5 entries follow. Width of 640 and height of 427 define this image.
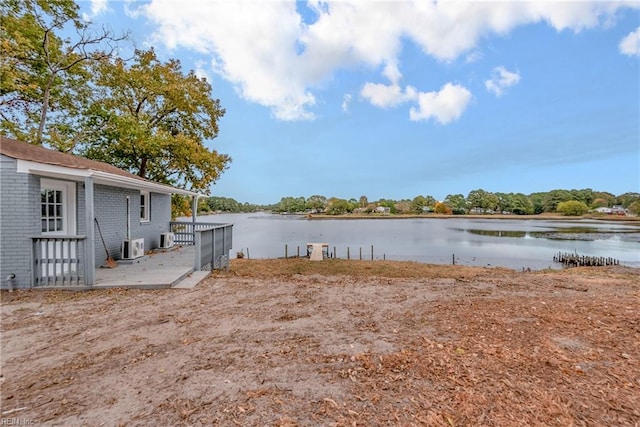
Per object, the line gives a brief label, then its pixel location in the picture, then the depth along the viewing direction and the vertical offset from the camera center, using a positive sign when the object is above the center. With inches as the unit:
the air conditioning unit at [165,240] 434.6 -37.6
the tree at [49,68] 482.9 +276.4
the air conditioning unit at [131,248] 330.6 -38.2
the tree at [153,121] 553.6 +205.2
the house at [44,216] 212.2 +1.1
